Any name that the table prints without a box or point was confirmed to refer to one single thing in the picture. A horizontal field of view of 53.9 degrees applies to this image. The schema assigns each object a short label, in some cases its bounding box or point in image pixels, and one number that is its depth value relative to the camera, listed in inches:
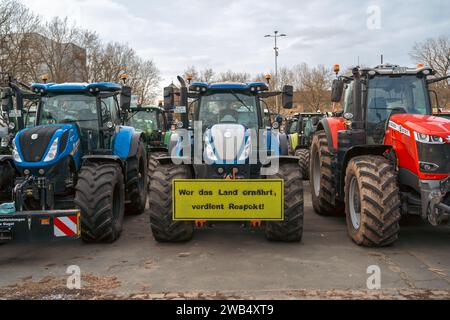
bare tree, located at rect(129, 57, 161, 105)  1477.6
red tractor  222.2
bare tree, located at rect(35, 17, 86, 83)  1135.0
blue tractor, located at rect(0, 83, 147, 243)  212.2
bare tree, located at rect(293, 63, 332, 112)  1636.3
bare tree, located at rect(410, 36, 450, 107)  1378.0
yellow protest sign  230.1
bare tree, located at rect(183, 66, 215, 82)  1601.1
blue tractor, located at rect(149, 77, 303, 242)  231.9
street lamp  1300.2
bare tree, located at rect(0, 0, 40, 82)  815.1
